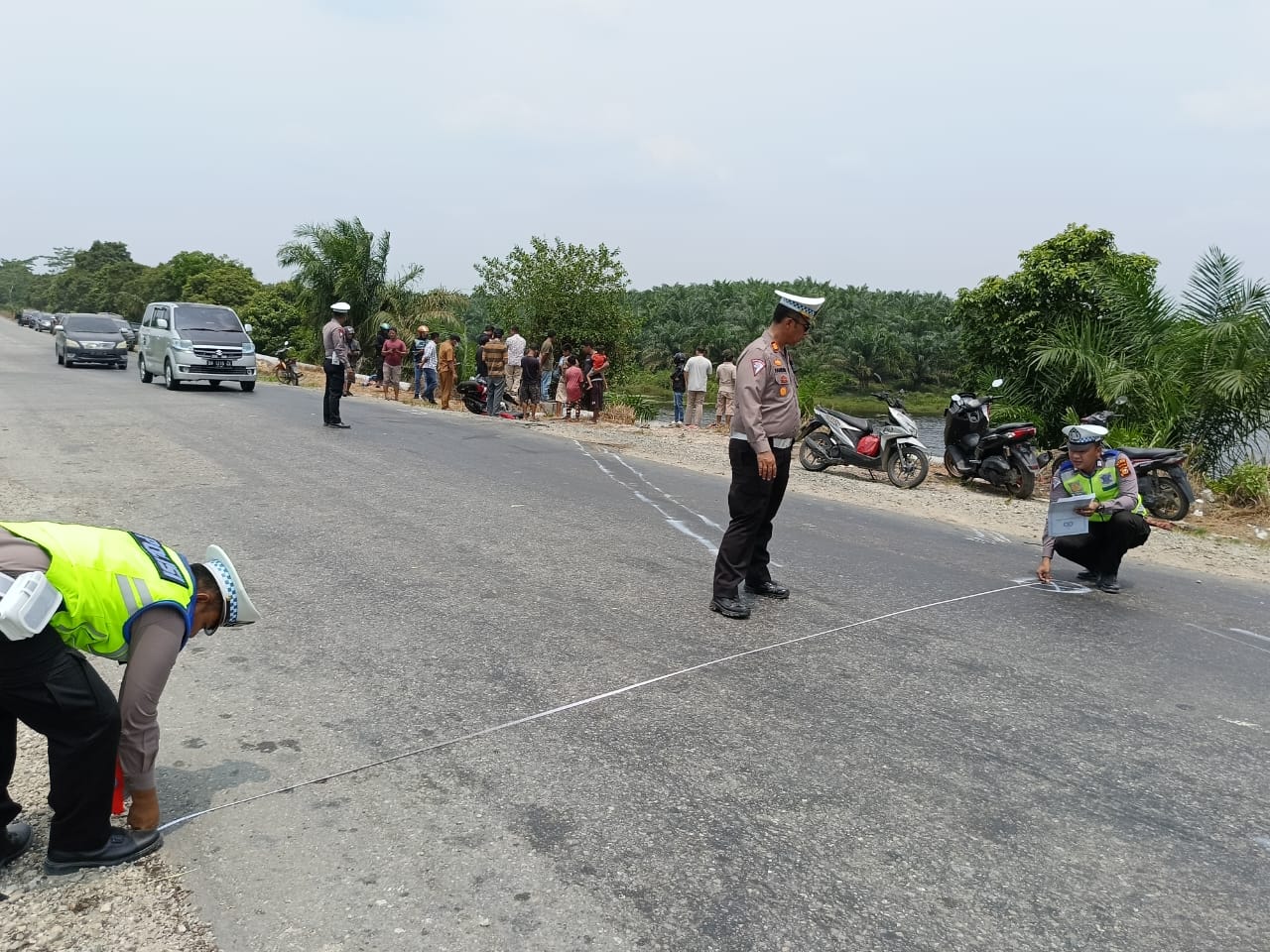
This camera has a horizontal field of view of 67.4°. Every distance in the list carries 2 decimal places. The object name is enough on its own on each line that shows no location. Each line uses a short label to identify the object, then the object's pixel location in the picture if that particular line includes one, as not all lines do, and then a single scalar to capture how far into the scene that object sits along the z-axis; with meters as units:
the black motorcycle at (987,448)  12.29
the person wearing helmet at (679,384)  21.02
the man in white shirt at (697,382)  20.05
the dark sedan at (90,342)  25.11
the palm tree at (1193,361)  12.02
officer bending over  2.66
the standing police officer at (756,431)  5.64
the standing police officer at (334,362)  13.92
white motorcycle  13.03
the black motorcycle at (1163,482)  10.45
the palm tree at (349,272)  29.89
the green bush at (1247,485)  11.29
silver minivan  19.16
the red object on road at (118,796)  3.03
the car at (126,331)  26.36
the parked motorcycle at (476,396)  20.02
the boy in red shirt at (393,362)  22.30
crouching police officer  6.79
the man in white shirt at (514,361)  20.08
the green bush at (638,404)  22.20
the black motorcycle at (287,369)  26.11
